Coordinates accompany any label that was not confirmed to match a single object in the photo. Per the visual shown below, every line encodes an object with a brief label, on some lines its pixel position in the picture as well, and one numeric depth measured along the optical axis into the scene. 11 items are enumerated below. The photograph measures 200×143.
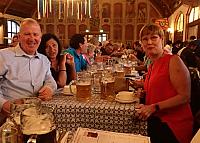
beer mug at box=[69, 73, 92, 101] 1.81
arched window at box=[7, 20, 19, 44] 16.56
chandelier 4.39
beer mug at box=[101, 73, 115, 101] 1.87
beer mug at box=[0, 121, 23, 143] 0.85
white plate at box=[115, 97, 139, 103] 1.75
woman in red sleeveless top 1.75
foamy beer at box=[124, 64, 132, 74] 3.35
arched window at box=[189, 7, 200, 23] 9.16
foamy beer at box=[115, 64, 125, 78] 2.48
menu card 1.05
